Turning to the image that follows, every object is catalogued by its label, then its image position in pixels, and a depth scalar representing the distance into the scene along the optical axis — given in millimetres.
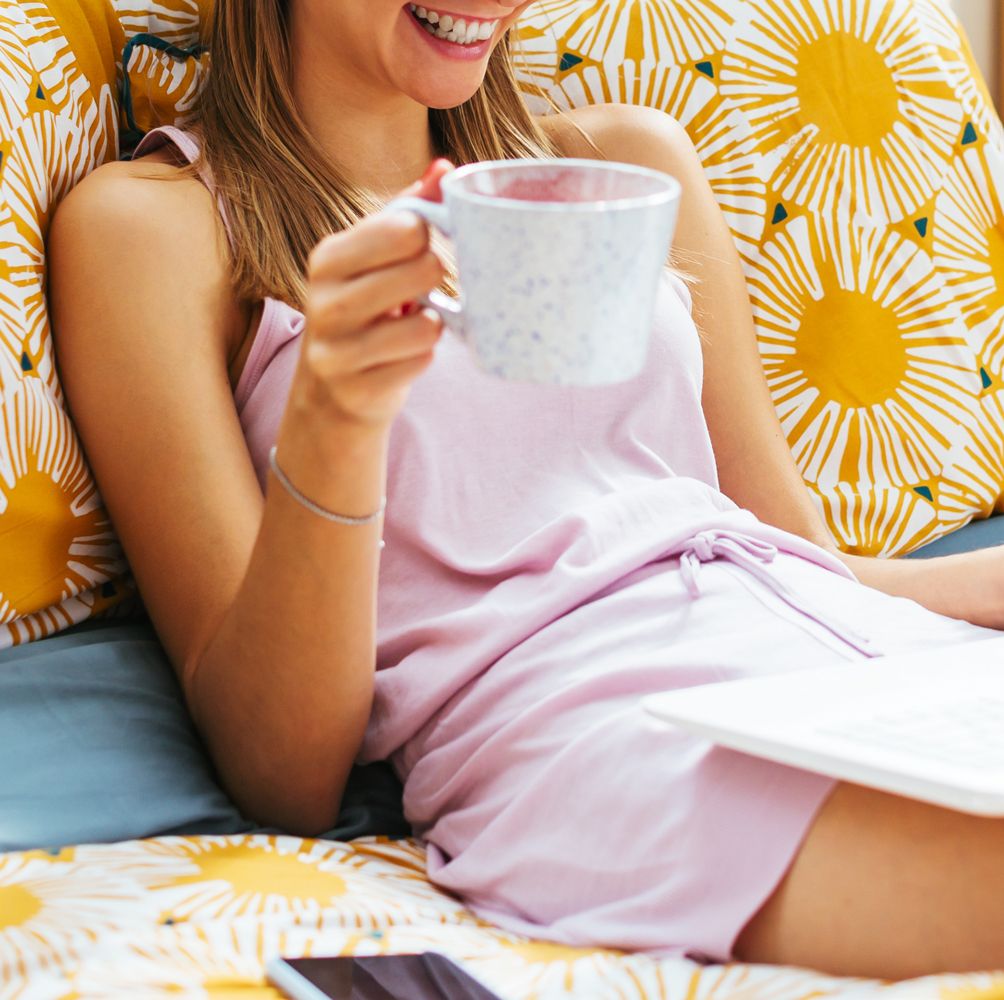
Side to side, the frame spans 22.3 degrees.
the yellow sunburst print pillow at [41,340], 1219
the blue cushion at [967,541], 1483
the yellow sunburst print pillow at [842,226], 1486
